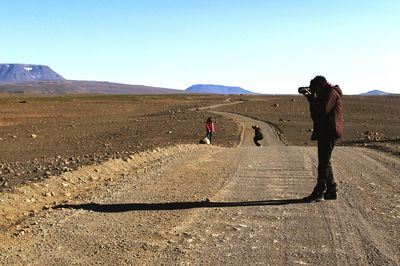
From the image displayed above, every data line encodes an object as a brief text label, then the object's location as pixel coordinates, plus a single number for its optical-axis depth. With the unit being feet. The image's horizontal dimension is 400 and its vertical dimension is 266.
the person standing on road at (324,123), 28.68
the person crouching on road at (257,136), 98.98
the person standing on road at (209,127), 107.04
